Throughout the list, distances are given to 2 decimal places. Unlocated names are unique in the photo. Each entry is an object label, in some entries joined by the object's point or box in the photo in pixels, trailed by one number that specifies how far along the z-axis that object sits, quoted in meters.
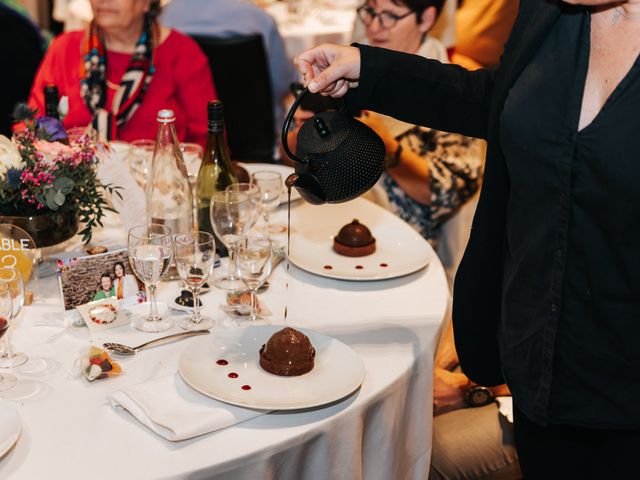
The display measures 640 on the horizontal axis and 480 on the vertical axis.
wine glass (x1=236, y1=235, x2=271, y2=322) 1.66
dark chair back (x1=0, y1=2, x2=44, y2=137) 3.40
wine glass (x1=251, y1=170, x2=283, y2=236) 2.10
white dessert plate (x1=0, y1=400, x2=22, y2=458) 1.24
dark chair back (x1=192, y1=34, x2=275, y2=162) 3.48
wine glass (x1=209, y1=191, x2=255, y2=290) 1.87
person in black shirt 1.28
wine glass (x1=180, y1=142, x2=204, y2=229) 2.26
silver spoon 1.55
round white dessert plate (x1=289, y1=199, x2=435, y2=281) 1.91
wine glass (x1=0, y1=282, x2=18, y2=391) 1.43
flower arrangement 1.72
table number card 1.67
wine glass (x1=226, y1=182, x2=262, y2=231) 1.90
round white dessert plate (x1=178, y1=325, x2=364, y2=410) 1.38
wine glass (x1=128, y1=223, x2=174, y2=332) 1.61
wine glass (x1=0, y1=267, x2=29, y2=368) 1.50
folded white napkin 1.31
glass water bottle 1.94
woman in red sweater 3.02
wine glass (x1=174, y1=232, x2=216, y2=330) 1.64
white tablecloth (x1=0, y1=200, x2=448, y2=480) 1.27
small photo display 1.67
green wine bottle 2.00
